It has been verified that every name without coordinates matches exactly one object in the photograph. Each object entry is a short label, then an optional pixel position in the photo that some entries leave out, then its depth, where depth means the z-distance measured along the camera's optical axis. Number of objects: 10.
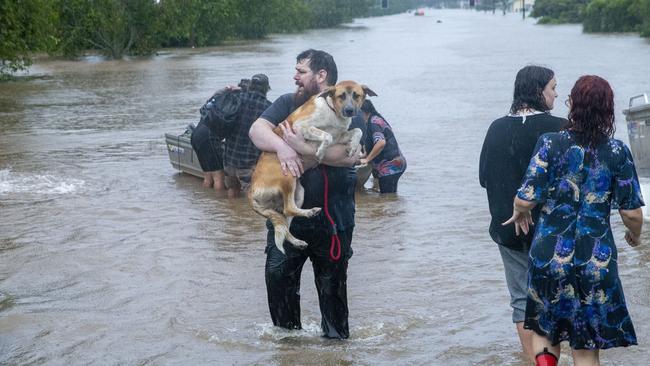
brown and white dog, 5.98
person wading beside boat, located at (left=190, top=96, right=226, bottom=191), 11.94
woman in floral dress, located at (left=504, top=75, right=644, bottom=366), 4.89
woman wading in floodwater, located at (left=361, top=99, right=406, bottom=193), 11.83
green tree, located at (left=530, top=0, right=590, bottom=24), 99.38
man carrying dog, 6.05
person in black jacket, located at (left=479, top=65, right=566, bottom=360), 5.46
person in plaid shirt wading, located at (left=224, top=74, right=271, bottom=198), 10.67
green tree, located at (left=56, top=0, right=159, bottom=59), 51.41
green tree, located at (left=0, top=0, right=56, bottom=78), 29.82
